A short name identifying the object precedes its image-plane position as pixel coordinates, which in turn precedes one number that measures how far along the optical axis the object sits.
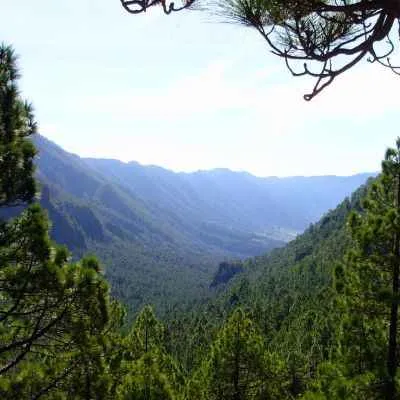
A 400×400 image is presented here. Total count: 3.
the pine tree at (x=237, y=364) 22.02
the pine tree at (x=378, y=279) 13.73
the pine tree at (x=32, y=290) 8.09
